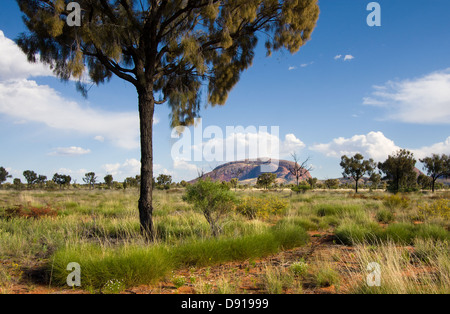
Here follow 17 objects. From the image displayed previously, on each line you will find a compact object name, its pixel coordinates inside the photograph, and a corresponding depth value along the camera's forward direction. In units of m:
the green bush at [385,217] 11.39
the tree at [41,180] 58.31
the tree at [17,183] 51.30
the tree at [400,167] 35.25
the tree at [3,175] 58.16
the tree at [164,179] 58.88
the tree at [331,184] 71.31
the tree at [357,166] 45.69
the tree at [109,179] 55.25
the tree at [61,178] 56.75
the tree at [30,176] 56.31
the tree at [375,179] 61.31
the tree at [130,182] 58.03
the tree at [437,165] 46.44
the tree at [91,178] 56.59
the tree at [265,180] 59.22
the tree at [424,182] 61.09
